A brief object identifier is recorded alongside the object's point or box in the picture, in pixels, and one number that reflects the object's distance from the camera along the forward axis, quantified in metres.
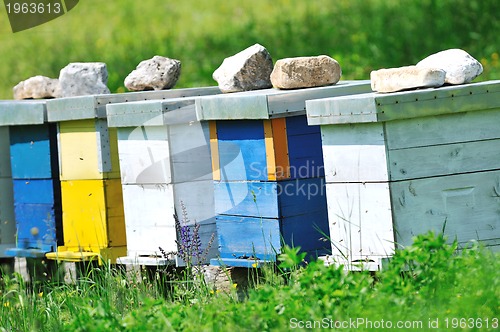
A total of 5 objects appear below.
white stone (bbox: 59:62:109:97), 12.00
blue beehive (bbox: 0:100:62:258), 11.46
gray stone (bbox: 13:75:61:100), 12.58
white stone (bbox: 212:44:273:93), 10.91
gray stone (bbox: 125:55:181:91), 12.01
